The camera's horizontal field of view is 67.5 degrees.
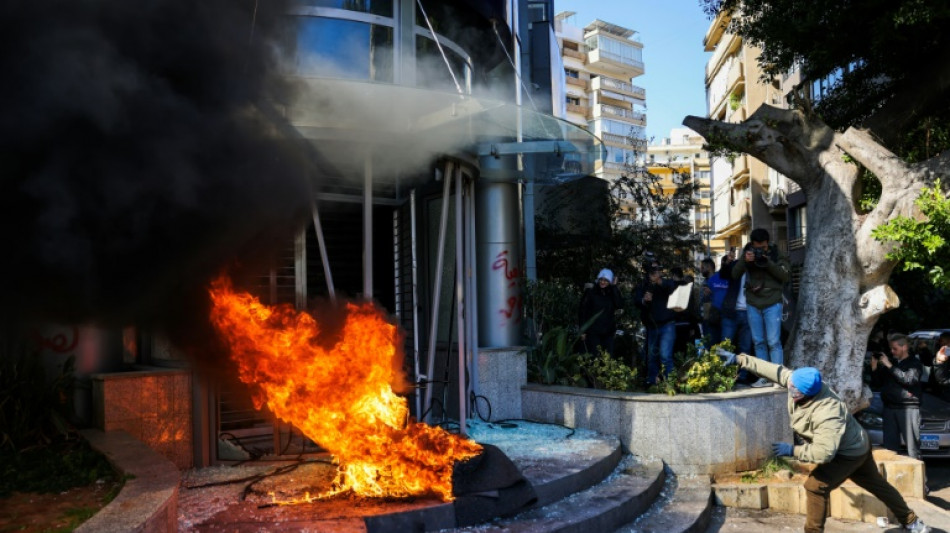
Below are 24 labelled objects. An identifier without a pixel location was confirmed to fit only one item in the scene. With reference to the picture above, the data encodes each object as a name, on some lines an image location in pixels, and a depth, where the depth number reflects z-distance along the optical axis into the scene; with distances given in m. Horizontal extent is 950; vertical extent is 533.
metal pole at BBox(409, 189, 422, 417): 7.97
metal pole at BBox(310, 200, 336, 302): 6.37
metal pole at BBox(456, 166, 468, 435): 7.26
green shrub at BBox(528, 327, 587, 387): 8.90
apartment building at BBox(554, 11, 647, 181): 64.69
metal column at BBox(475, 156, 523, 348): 8.96
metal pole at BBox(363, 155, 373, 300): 6.38
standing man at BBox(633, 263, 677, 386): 8.84
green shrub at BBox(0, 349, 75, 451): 5.96
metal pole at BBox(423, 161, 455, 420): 7.24
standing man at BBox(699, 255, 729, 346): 9.21
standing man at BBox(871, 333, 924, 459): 7.88
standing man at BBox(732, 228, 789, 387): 8.61
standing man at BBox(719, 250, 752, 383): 9.00
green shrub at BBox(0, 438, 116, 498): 4.97
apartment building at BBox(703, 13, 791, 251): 35.78
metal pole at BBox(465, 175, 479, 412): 7.75
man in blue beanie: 5.57
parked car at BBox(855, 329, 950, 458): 8.75
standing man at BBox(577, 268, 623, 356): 9.14
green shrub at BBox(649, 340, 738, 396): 7.88
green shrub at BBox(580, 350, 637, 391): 8.40
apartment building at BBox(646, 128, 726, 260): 68.62
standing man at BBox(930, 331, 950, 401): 8.58
